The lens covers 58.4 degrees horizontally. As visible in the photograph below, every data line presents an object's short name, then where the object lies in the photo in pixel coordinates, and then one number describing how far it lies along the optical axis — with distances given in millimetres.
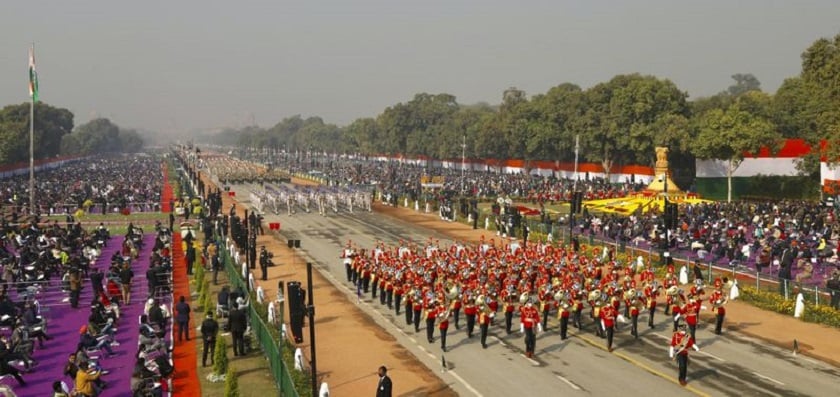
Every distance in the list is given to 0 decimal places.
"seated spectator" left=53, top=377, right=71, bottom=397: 17953
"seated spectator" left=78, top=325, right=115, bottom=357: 22483
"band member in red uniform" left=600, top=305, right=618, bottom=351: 24328
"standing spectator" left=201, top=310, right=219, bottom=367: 22828
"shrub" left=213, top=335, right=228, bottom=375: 21266
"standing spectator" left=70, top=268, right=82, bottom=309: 31016
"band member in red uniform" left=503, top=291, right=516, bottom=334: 26375
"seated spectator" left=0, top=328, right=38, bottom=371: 21020
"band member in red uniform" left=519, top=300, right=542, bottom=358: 23547
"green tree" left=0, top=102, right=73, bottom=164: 118500
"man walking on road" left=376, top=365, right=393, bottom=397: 18016
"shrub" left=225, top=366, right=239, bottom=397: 17453
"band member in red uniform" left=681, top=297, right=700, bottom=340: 24250
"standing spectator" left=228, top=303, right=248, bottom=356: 23594
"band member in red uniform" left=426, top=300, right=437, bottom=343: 25250
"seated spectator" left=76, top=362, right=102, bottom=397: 18484
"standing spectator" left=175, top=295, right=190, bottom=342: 25328
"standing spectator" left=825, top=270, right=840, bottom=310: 29094
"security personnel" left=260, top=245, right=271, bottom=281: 37781
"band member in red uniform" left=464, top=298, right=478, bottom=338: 25594
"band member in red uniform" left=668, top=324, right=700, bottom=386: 20562
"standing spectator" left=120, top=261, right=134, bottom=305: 31391
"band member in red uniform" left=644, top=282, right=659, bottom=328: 27047
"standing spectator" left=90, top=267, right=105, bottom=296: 30045
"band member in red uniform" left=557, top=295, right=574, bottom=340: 25641
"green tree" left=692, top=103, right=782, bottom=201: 69838
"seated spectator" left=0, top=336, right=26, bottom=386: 20641
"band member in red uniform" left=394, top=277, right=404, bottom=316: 29484
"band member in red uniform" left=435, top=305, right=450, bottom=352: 24312
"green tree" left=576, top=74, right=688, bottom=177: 86625
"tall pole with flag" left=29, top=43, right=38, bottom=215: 63000
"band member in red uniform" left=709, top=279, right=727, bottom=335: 25859
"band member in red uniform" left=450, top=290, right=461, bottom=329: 26906
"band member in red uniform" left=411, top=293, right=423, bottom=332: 26859
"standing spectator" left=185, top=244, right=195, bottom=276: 39188
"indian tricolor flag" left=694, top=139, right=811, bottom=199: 79938
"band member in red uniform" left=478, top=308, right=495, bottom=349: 24672
